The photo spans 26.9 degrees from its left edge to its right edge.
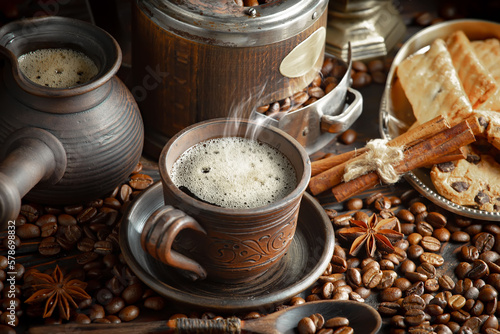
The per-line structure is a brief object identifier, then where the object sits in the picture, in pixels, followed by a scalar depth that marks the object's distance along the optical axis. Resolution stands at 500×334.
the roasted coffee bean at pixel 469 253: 0.68
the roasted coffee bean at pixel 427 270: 0.67
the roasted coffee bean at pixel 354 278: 0.65
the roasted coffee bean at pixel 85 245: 0.66
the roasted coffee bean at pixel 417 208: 0.71
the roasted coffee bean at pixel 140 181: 0.71
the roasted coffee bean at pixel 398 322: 0.63
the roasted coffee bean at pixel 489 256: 0.67
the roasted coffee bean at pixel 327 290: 0.64
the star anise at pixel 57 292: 0.62
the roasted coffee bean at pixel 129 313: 0.63
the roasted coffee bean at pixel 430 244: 0.68
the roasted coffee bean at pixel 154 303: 0.63
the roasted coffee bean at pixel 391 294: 0.65
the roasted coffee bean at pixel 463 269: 0.67
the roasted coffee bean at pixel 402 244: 0.68
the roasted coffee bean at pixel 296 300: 0.64
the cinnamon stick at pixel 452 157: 0.70
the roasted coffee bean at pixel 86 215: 0.68
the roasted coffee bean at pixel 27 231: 0.67
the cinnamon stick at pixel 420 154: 0.70
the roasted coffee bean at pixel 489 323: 0.63
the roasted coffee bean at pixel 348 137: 0.77
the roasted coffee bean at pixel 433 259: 0.67
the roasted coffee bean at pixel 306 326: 0.61
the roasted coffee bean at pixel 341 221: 0.69
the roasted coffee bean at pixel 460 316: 0.64
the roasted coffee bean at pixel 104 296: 0.63
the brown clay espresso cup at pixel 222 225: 0.58
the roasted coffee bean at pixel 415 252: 0.68
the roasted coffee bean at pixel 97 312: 0.62
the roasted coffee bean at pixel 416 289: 0.65
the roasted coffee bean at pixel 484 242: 0.68
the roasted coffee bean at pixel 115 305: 0.63
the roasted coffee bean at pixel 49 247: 0.66
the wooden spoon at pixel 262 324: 0.59
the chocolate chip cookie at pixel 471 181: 0.70
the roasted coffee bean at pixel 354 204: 0.71
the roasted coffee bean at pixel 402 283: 0.66
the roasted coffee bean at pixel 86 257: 0.65
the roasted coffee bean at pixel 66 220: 0.67
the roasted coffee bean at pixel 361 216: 0.70
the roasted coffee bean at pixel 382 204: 0.71
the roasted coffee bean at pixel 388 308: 0.64
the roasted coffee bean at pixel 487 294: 0.65
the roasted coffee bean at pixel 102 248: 0.66
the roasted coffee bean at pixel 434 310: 0.64
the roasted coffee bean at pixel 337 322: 0.61
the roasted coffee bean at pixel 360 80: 0.82
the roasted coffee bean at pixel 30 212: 0.68
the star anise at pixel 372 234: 0.67
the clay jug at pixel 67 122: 0.64
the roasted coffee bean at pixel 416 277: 0.66
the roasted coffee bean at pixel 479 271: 0.66
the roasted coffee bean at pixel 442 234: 0.69
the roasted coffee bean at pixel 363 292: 0.65
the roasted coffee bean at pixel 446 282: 0.66
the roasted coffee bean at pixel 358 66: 0.83
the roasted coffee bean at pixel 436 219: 0.70
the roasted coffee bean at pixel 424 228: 0.69
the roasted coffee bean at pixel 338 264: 0.66
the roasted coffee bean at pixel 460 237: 0.69
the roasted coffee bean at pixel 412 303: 0.64
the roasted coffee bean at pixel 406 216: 0.70
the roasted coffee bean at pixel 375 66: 0.83
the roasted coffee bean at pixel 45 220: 0.67
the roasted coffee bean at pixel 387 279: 0.66
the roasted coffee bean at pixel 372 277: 0.66
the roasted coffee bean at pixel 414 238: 0.69
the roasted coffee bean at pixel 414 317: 0.63
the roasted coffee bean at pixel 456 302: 0.64
